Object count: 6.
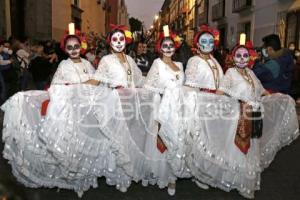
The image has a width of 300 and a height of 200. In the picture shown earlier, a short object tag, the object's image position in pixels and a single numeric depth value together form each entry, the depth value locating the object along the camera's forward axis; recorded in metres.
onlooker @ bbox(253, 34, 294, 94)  6.19
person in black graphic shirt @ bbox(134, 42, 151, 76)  7.96
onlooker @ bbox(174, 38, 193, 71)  9.44
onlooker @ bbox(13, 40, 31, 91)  10.62
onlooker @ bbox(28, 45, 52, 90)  9.66
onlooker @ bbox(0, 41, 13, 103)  9.51
